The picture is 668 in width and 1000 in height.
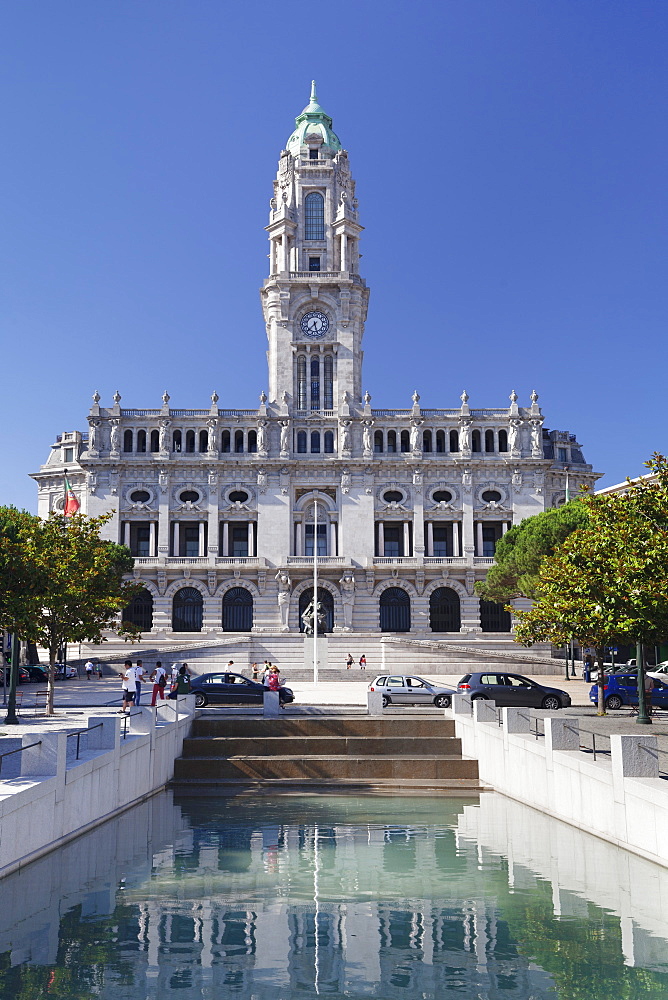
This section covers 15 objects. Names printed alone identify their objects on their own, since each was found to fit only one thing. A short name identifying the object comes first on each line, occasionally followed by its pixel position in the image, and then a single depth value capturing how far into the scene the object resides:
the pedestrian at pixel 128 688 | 32.56
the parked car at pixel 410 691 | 37.22
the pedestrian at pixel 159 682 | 33.33
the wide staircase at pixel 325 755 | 27.86
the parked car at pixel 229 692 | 37.38
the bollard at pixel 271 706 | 32.06
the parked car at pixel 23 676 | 53.47
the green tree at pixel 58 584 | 30.67
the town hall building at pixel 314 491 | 76.00
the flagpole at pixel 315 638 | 56.36
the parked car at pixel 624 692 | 39.03
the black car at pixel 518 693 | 36.75
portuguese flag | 64.38
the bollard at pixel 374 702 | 32.12
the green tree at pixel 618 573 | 26.34
